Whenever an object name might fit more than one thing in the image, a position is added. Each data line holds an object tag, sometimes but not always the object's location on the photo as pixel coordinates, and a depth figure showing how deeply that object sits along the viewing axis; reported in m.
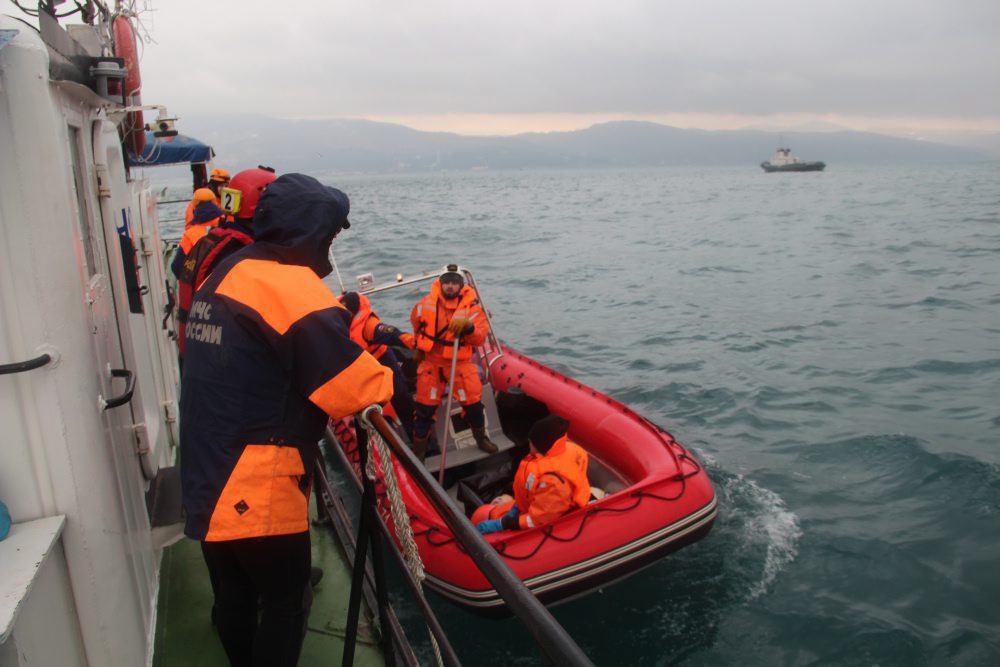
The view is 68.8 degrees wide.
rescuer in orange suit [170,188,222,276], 4.49
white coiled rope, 1.69
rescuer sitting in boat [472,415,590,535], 3.76
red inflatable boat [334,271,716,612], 3.78
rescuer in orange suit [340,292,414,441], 4.84
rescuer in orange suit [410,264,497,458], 5.04
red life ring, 3.69
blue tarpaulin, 7.62
